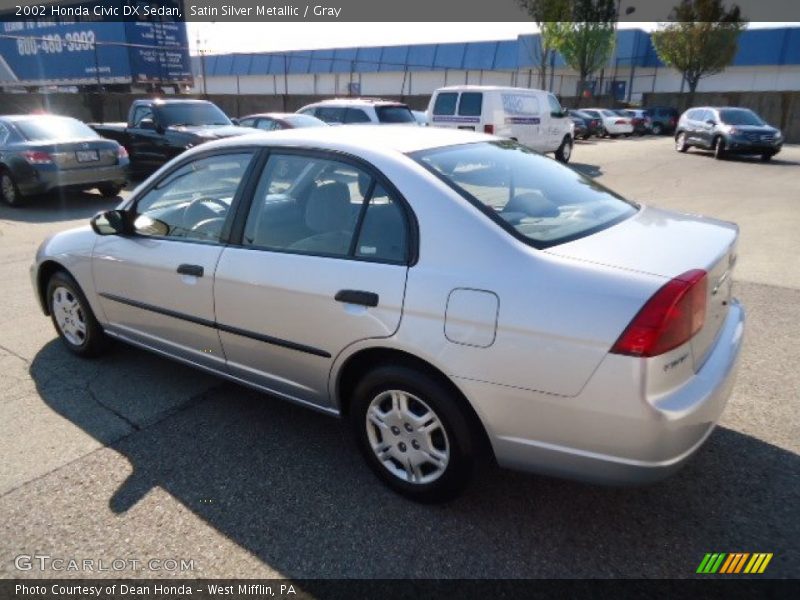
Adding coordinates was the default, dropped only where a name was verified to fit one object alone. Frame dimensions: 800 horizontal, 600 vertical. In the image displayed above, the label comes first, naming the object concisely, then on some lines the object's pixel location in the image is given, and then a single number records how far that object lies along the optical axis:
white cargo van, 14.78
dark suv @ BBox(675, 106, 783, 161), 17.91
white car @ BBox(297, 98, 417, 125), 13.66
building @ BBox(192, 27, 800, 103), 45.41
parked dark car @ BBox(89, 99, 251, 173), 11.95
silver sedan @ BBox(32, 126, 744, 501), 2.13
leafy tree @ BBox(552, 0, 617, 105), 38.69
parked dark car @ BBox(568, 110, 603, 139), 29.30
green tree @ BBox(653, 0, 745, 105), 38.44
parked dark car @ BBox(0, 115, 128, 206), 9.94
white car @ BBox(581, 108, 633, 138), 30.84
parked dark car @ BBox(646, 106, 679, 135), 34.41
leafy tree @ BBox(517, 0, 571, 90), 37.47
